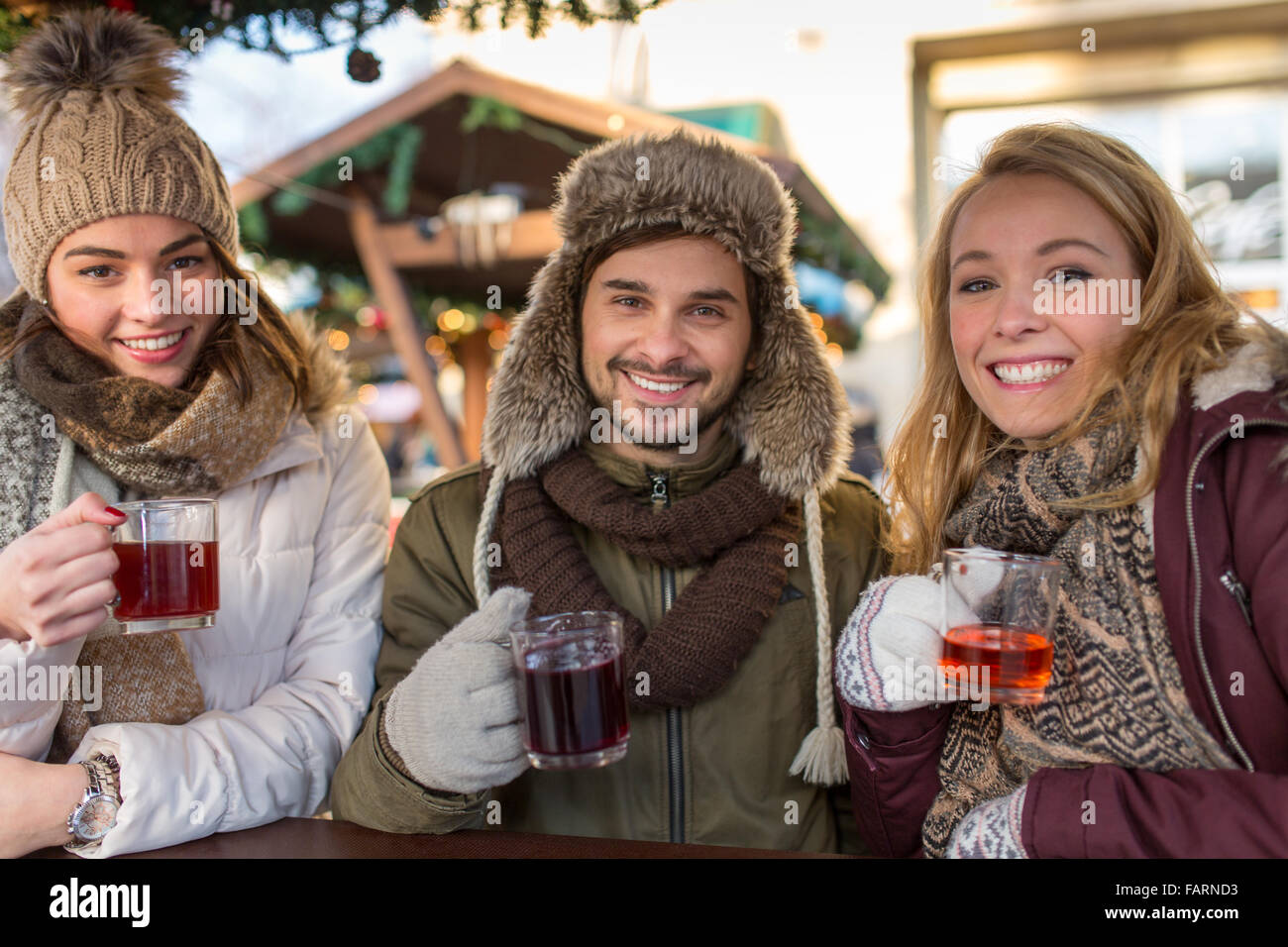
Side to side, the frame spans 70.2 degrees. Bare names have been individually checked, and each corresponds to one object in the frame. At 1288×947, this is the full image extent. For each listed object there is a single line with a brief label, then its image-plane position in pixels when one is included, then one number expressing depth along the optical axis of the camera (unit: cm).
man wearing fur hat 196
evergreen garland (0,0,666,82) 213
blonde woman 134
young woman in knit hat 166
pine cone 217
